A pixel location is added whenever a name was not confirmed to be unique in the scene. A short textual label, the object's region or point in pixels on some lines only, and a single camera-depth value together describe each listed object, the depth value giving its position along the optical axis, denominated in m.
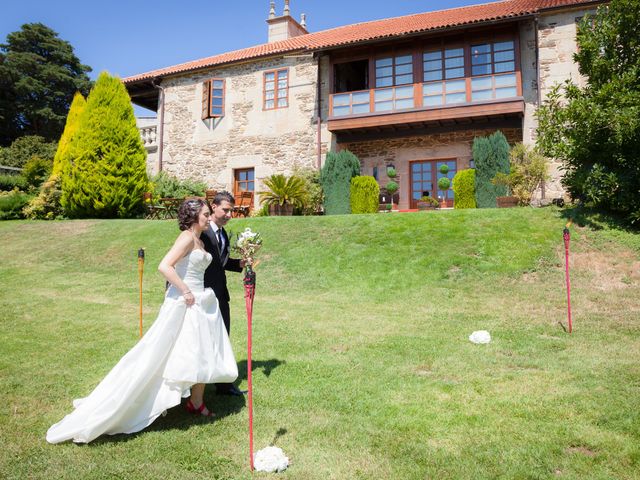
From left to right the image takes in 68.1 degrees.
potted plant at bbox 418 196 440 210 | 15.18
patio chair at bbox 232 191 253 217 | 16.45
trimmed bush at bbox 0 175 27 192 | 21.22
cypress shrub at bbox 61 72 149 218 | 16.47
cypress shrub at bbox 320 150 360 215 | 16.06
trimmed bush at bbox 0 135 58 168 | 28.34
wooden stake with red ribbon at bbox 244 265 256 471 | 3.15
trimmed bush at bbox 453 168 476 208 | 14.81
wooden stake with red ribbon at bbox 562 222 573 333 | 6.40
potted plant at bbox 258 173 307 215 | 15.50
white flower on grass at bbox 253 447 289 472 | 2.93
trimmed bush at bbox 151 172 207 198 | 18.44
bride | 3.34
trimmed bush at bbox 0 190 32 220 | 17.47
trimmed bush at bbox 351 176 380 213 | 15.50
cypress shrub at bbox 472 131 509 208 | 14.39
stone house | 15.51
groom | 4.18
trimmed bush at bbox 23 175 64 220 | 17.56
